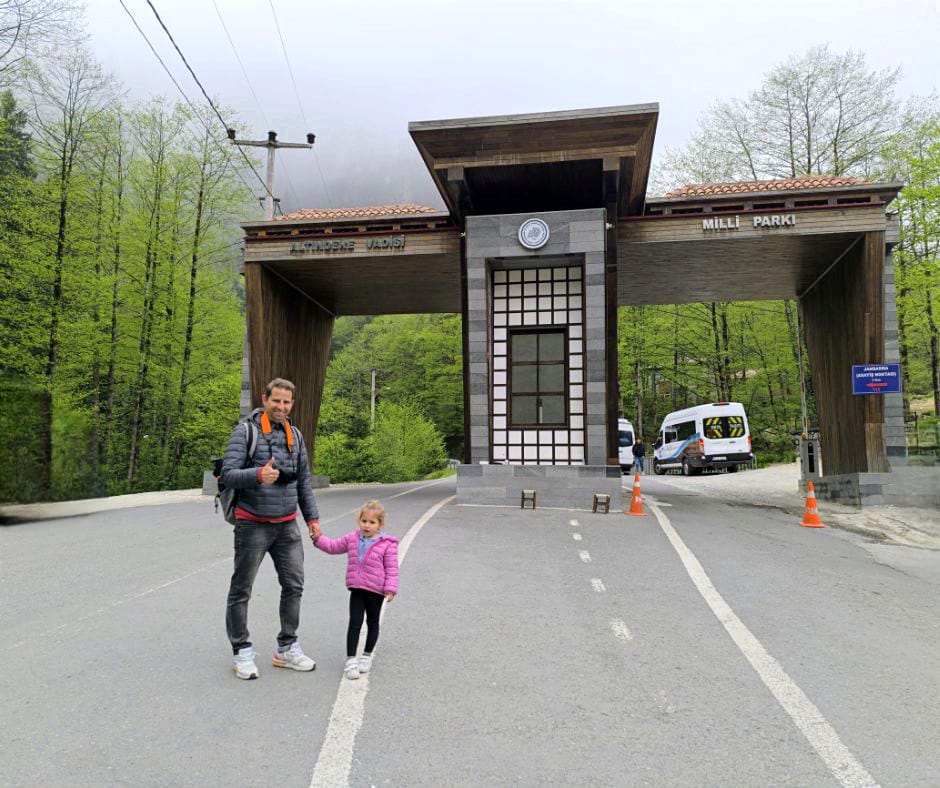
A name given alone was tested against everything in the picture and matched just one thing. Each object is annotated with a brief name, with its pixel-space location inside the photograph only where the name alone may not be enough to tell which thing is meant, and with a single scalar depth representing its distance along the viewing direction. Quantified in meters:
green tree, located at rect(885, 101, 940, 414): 21.05
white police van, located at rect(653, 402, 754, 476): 26.44
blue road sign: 13.23
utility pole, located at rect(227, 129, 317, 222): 23.09
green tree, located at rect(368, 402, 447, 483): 28.80
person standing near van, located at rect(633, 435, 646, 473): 25.85
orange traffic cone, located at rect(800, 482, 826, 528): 11.37
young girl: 4.14
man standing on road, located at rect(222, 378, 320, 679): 4.11
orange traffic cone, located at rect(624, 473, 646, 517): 11.83
